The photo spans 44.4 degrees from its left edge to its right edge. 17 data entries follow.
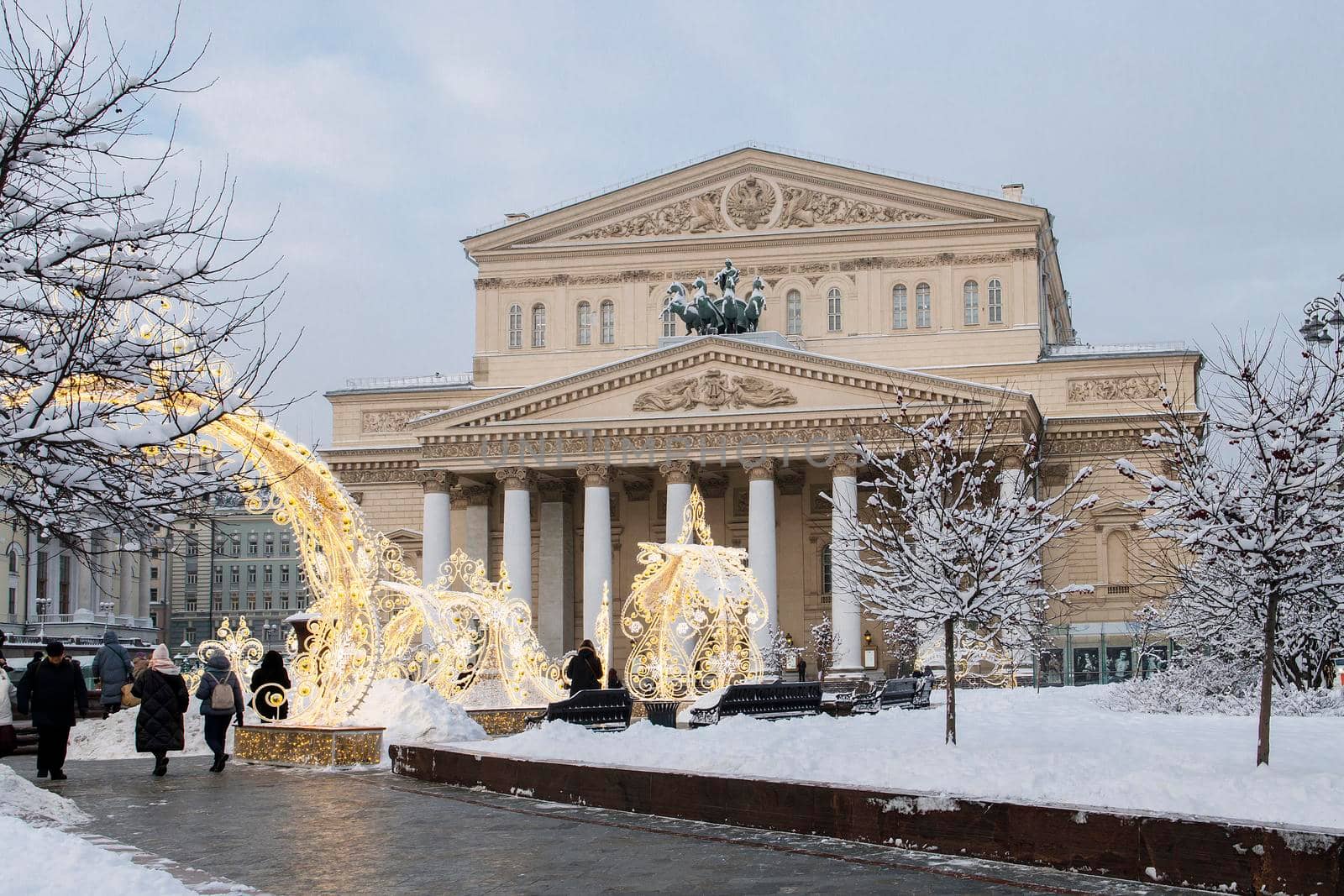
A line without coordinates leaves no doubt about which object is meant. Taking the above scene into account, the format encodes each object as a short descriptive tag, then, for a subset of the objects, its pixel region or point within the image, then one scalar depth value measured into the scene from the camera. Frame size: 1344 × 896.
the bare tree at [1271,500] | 13.89
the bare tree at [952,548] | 18.20
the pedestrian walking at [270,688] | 23.06
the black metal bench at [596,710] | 20.52
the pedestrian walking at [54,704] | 17.36
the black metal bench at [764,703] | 22.78
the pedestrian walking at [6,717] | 17.97
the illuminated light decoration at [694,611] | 29.17
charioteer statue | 52.62
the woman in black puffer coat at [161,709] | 18.55
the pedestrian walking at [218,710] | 19.23
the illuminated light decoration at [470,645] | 22.45
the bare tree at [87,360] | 11.69
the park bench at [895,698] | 27.72
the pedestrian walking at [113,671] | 27.09
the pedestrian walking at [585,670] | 26.11
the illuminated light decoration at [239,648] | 22.77
